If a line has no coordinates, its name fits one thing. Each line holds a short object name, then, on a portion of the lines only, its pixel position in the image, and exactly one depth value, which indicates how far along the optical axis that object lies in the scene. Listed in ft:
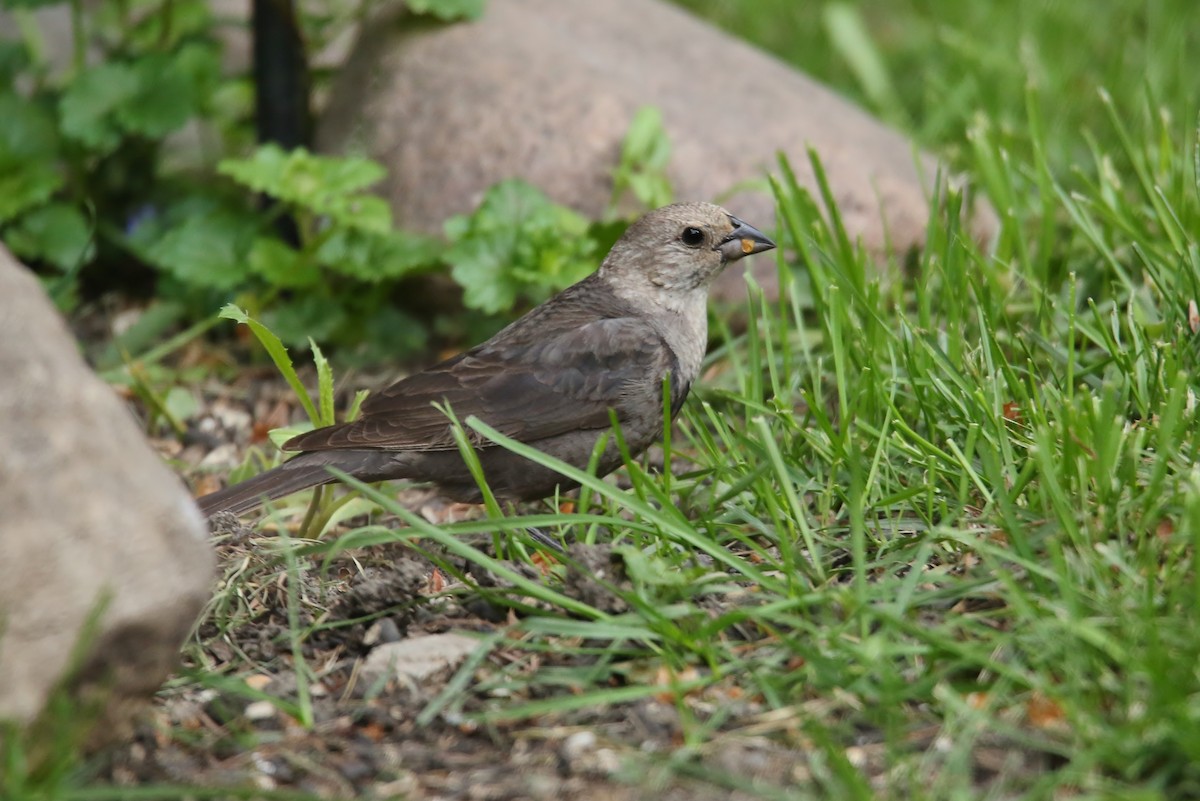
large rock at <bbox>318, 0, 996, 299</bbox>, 36.01
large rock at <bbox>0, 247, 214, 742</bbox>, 15.67
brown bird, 26.50
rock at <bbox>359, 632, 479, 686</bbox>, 20.17
